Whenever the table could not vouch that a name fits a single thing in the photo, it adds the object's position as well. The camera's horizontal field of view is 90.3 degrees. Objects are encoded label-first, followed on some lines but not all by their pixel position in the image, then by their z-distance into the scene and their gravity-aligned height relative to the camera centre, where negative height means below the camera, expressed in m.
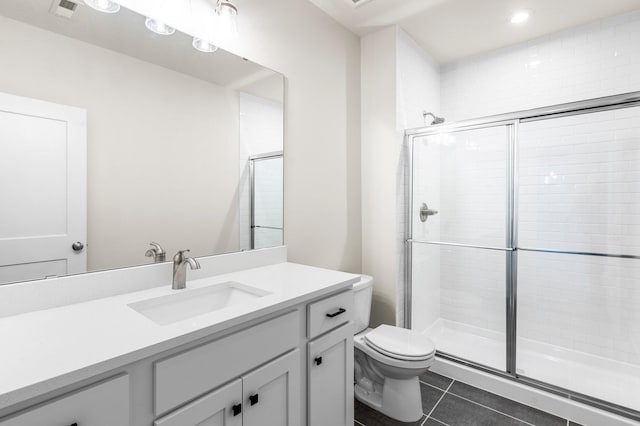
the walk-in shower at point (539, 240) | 2.12 -0.23
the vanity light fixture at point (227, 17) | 1.52 +0.95
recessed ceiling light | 2.19 +1.36
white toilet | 1.74 -0.88
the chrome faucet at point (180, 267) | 1.31 -0.23
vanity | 0.69 -0.38
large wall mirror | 1.06 +0.28
